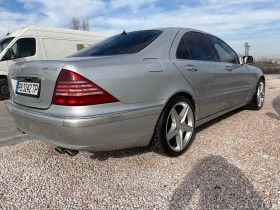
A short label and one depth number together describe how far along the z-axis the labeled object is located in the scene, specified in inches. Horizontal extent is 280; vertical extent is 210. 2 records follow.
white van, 304.3
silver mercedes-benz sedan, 75.4
